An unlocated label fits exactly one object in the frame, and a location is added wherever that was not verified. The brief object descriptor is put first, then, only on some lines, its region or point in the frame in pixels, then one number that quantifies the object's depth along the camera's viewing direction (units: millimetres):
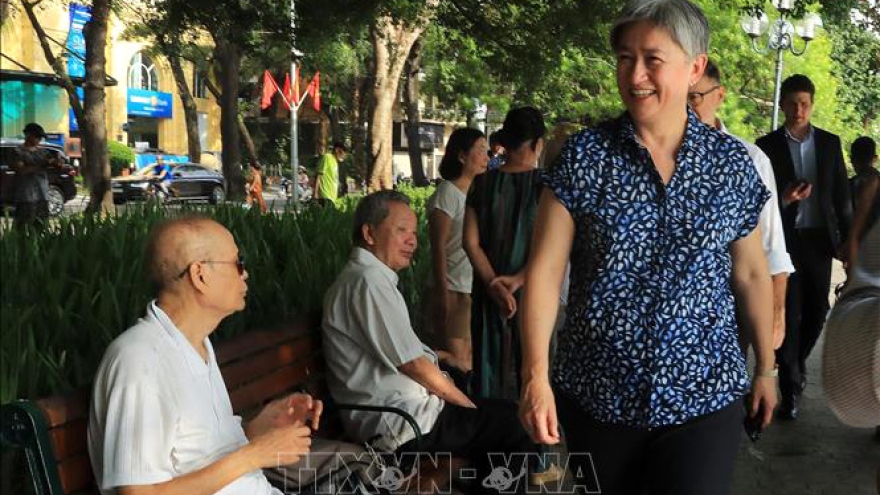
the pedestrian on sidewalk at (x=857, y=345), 1477
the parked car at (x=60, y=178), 22812
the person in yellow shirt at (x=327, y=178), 14305
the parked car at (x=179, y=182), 31406
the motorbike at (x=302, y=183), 37184
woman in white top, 5641
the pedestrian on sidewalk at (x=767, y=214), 3789
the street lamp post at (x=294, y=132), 15898
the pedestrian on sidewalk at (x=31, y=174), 11232
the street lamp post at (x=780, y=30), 19581
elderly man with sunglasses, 2311
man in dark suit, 5801
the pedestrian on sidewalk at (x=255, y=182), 24141
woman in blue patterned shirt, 2297
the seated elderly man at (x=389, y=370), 3557
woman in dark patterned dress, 4793
